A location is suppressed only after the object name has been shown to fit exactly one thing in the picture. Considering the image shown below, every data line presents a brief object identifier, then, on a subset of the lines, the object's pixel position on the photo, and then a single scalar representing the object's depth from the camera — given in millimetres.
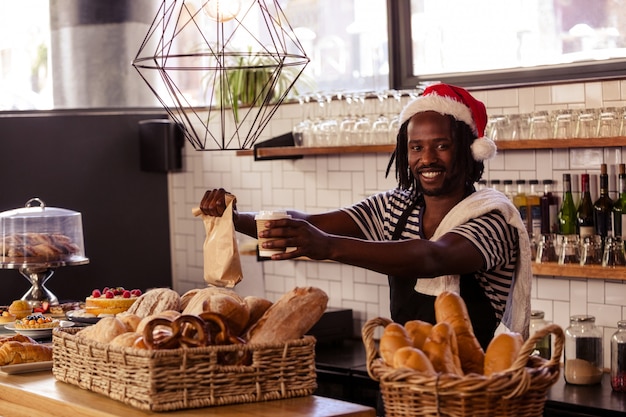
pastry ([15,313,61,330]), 3594
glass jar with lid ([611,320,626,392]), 4098
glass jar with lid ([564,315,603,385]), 4207
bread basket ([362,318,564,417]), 2014
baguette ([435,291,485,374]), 2215
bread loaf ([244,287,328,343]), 2510
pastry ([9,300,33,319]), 3914
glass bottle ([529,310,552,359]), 4355
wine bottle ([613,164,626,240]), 4191
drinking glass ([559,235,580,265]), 4316
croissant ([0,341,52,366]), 3027
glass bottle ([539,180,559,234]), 4449
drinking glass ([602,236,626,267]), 4172
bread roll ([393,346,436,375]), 2059
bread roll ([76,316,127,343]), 2615
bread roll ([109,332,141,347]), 2514
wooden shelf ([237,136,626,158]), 4125
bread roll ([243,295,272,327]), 2635
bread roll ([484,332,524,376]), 2113
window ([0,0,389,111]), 5680
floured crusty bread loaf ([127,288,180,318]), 2901
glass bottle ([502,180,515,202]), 4633
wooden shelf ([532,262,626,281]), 4117
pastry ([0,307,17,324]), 3877
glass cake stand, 4324
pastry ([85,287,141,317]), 3648
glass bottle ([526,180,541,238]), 4457
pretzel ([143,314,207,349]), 2416
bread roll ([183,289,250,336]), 2549
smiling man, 2850
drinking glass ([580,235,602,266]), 4250
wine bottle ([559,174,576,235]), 4418
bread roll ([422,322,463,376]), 2111
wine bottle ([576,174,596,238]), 4289
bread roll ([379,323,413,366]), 2137
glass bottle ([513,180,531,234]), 4504
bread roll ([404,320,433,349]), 2219
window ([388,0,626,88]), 4684
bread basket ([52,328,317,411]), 2381
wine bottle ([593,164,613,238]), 4258
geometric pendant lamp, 5840
